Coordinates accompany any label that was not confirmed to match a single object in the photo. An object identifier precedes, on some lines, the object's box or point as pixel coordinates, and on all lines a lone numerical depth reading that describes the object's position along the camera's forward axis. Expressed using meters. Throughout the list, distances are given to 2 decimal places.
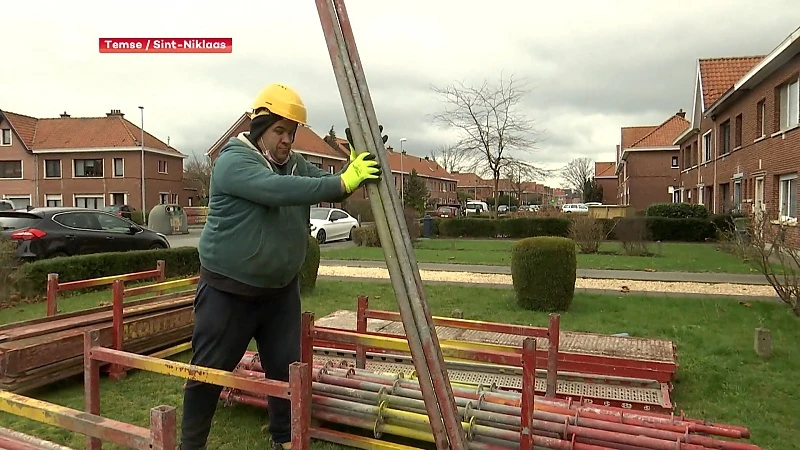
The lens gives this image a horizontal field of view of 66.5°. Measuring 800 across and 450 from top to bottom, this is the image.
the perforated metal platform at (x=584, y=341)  5.25
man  2.67
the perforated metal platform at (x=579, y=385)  4.10
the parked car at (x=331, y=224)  21.30
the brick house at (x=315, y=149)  45.81
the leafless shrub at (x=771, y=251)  7.57
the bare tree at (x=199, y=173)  52.19
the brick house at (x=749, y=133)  16.52
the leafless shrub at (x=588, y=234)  17.02
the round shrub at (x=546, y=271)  7.91
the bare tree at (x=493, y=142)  32.38
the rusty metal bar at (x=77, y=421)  1.97
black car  10.21
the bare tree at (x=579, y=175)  79.25
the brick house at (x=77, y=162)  42.78
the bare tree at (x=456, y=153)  33.06
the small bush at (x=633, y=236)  16.48
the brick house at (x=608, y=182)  76.00
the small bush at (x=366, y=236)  19.05
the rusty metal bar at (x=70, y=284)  5.57
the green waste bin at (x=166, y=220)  28.66
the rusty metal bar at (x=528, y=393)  2.76
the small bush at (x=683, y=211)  22.95
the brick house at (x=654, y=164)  44.03
